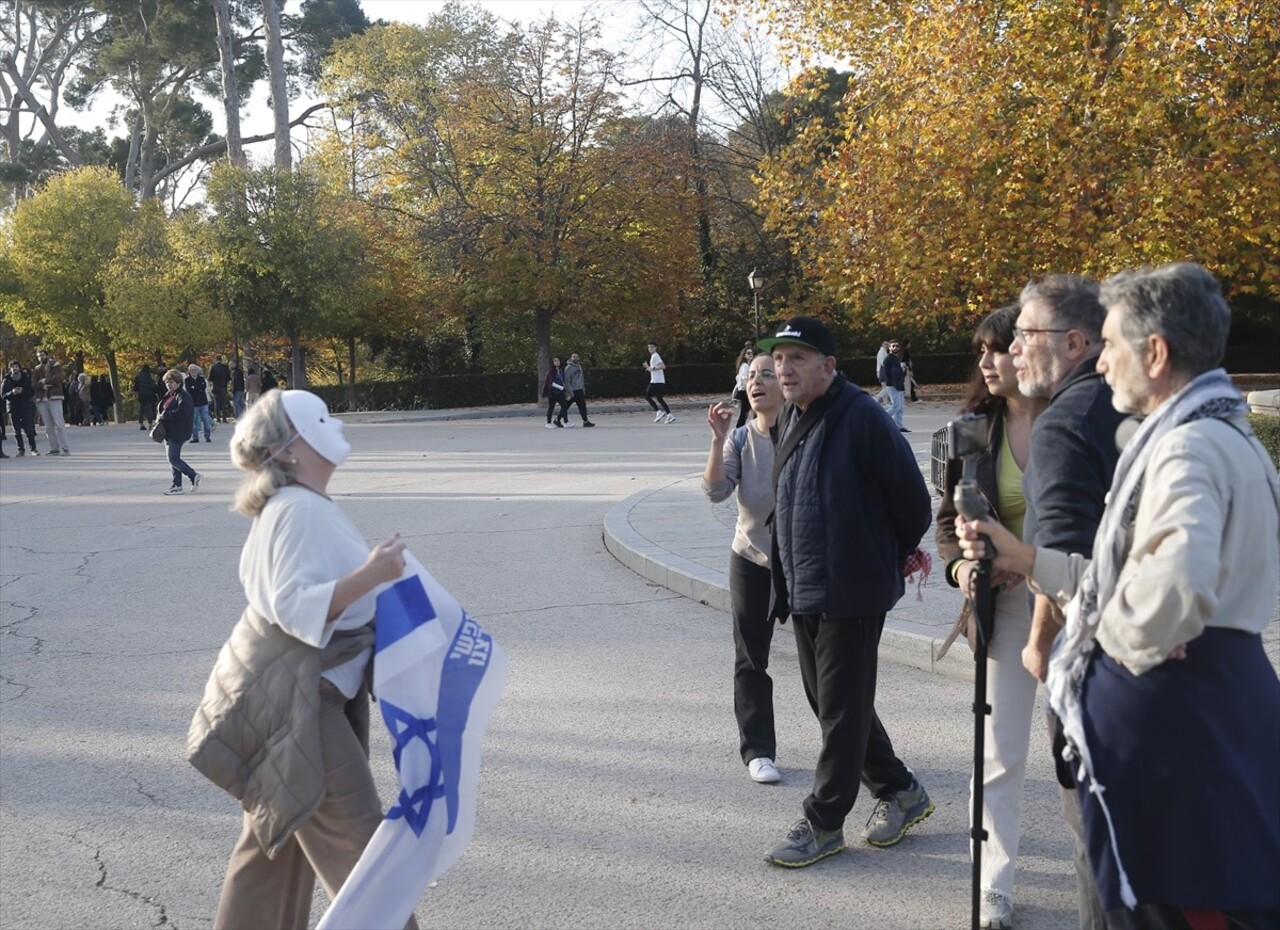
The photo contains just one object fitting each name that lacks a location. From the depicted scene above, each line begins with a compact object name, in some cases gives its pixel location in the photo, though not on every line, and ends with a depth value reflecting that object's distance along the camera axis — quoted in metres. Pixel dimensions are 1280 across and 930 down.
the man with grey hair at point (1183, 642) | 2.39
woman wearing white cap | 3.11
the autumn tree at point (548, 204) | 37.03
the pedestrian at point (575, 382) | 27.98
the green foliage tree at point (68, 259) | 42.78
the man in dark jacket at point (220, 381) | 35.97
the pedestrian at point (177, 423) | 16.38
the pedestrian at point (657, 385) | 29.16
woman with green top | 3.97
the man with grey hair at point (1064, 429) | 3.16
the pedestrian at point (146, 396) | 32.97
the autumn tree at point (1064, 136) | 16.61
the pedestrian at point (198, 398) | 27.36
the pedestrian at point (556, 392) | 28.44
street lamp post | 33.50
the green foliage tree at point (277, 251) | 36.28
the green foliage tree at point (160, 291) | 38.31
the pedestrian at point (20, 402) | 25.69
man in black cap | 4.35
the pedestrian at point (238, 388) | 39.13
